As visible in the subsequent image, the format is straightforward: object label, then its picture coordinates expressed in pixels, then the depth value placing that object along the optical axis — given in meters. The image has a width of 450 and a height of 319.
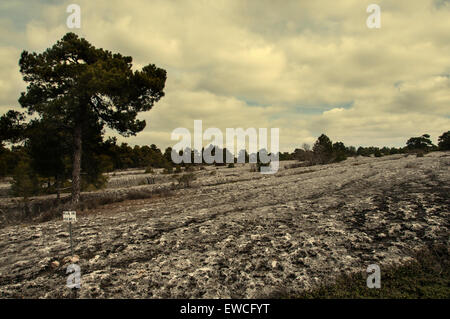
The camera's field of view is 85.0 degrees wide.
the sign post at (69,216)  8.20
